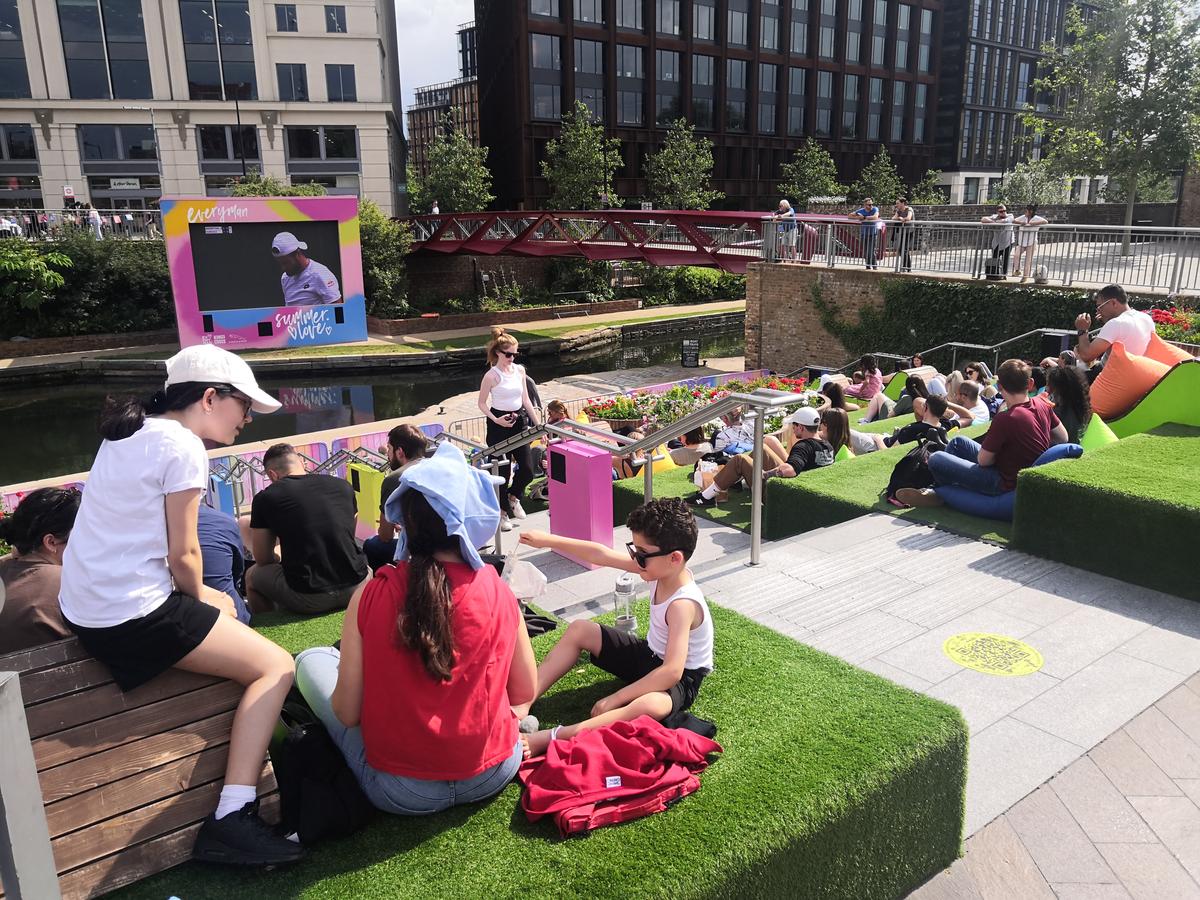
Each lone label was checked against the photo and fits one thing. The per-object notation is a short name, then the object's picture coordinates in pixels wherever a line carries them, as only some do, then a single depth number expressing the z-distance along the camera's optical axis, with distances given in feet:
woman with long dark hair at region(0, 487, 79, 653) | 11.11
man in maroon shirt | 21.88
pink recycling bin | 21.15
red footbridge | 76.38
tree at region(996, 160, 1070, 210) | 155.94
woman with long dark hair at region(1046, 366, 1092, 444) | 24.43
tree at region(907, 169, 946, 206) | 192.65
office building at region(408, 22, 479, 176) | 293.02
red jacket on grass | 8.86
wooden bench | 8.00
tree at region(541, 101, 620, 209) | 155.53
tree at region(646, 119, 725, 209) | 164.45
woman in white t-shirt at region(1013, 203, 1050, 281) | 56.95
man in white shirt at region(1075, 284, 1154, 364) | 27.17
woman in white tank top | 26.43
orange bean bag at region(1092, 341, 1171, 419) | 26.32
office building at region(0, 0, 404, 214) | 133.69
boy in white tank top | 10.53
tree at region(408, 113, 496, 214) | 159.53
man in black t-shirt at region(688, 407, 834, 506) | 27.20
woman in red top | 8.37
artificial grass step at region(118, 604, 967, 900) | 8.17
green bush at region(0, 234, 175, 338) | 99.66
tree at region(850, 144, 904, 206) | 185.68
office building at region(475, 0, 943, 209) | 167.63
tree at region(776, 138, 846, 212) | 179.52
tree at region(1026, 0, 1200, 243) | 71.36
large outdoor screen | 89.45
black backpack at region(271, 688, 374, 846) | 8.72
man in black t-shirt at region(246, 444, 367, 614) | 16.07
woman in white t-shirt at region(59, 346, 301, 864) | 8.35
